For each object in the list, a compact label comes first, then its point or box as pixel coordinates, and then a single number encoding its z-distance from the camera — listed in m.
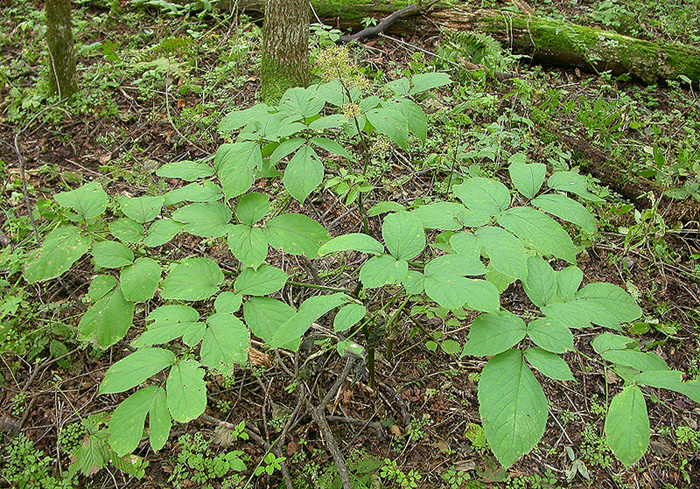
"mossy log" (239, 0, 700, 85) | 4.33
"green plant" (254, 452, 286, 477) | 1.79
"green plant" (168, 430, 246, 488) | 1.82
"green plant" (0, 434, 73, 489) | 1.83
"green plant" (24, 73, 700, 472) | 1.23
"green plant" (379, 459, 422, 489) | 1.79
